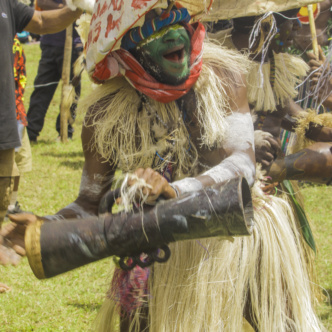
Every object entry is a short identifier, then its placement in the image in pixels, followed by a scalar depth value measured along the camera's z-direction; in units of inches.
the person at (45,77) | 561.5
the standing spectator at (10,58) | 262.7
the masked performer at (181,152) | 165.7
